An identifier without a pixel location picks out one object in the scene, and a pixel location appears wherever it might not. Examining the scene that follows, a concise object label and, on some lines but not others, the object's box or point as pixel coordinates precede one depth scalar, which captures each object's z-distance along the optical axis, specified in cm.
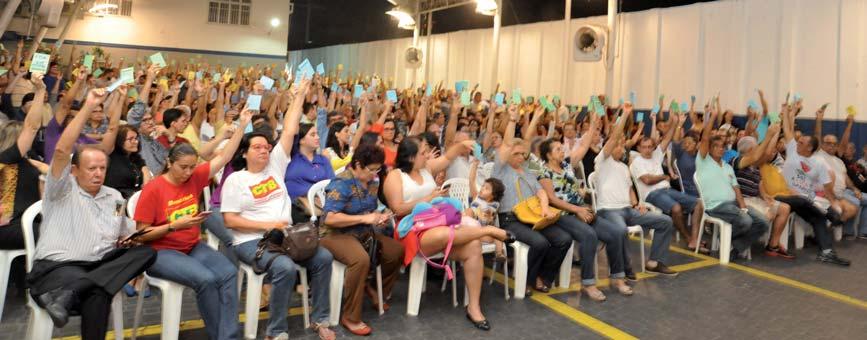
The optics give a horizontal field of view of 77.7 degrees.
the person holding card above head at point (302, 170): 373
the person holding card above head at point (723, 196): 524
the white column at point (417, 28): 1457
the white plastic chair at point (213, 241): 354
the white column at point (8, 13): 810
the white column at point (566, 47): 1116
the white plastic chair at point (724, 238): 518
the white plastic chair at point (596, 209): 469
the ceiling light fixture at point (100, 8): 1396
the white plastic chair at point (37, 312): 236
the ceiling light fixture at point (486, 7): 1174
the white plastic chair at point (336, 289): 326
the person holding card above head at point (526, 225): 403
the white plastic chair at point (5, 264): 290
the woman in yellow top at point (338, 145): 457
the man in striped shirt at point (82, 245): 233
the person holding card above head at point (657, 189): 561
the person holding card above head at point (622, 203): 471
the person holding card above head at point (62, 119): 386
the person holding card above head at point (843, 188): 627
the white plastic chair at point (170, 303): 264
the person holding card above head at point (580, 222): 412
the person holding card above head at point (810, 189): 555
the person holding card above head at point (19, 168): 313
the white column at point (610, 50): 1025
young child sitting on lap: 395
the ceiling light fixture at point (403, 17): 1372
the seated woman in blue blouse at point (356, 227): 320
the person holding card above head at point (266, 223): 295
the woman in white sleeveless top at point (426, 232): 346
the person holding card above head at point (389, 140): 465
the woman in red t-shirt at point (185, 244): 269
